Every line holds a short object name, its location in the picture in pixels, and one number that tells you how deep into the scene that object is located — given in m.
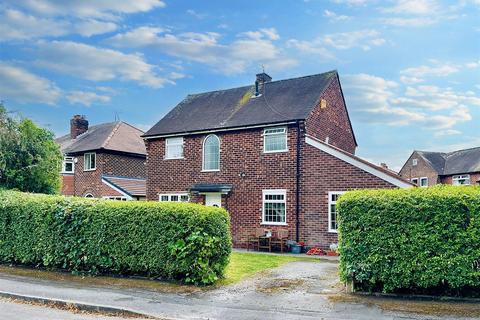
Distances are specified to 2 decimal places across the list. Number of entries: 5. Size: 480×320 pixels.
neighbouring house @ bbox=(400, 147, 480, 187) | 45.84
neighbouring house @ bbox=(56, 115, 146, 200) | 27.80
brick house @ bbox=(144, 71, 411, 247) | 17.62
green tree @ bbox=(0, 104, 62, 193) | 16.52
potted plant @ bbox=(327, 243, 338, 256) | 16.88
